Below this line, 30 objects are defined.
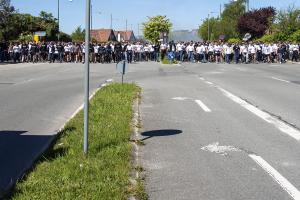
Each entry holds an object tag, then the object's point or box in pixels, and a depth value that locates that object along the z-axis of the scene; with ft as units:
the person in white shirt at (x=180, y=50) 146.41
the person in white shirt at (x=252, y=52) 144.46
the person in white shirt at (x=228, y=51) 140.36
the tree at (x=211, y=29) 321.15
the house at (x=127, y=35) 540.93
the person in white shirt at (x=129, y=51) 139.79
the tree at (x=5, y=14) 159.73
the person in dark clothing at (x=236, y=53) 141.53
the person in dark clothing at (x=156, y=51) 148.64
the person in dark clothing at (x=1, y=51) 136.52
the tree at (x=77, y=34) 347.91
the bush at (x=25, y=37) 209.93
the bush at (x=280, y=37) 174.09
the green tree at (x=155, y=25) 374.32
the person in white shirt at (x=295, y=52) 144.95
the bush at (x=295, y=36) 165.48
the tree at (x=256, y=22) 253.24
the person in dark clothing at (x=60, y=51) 138.62
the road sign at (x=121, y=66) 55.42
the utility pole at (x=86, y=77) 24.37
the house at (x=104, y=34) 456.45
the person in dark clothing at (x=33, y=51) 138.48
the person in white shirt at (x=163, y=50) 144.36
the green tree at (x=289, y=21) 174.29
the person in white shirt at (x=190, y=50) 145.07
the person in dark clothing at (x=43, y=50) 140.17
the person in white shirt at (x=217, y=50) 142.31
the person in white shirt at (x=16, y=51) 137.07
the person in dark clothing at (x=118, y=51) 137.06
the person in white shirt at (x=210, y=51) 142.87
